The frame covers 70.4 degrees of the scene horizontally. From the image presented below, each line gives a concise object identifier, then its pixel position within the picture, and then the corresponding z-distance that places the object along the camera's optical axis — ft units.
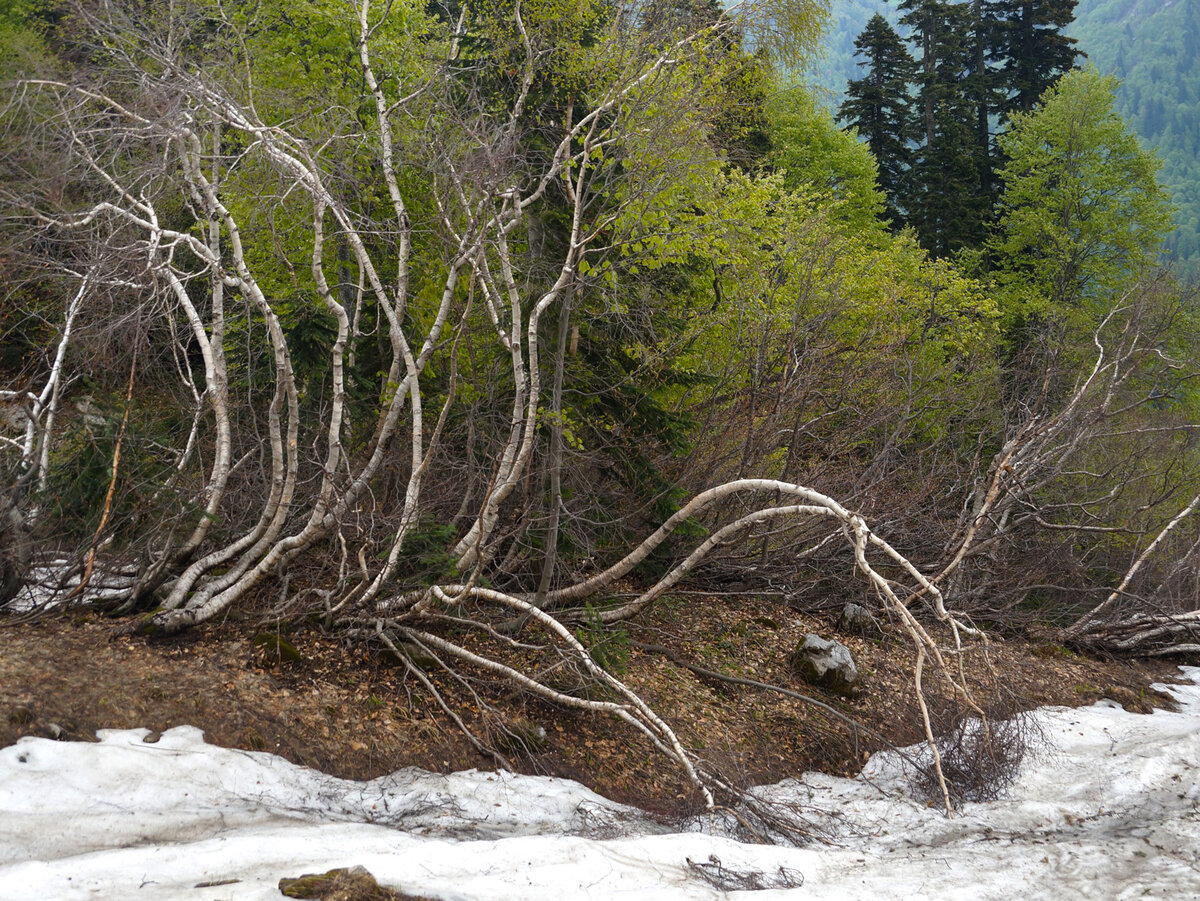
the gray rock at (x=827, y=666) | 31.78
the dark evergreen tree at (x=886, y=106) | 102.58
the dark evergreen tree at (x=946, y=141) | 95.45
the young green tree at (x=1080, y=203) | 83.51
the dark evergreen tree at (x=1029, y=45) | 103.04
